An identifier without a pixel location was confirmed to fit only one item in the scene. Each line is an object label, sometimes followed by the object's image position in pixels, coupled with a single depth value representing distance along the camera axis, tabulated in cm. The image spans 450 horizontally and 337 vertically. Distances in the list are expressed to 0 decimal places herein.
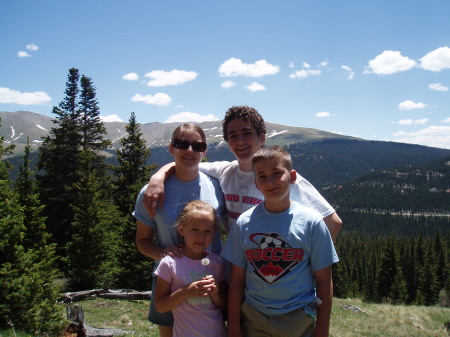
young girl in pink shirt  309
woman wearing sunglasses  348
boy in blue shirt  288
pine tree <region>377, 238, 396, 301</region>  6103
